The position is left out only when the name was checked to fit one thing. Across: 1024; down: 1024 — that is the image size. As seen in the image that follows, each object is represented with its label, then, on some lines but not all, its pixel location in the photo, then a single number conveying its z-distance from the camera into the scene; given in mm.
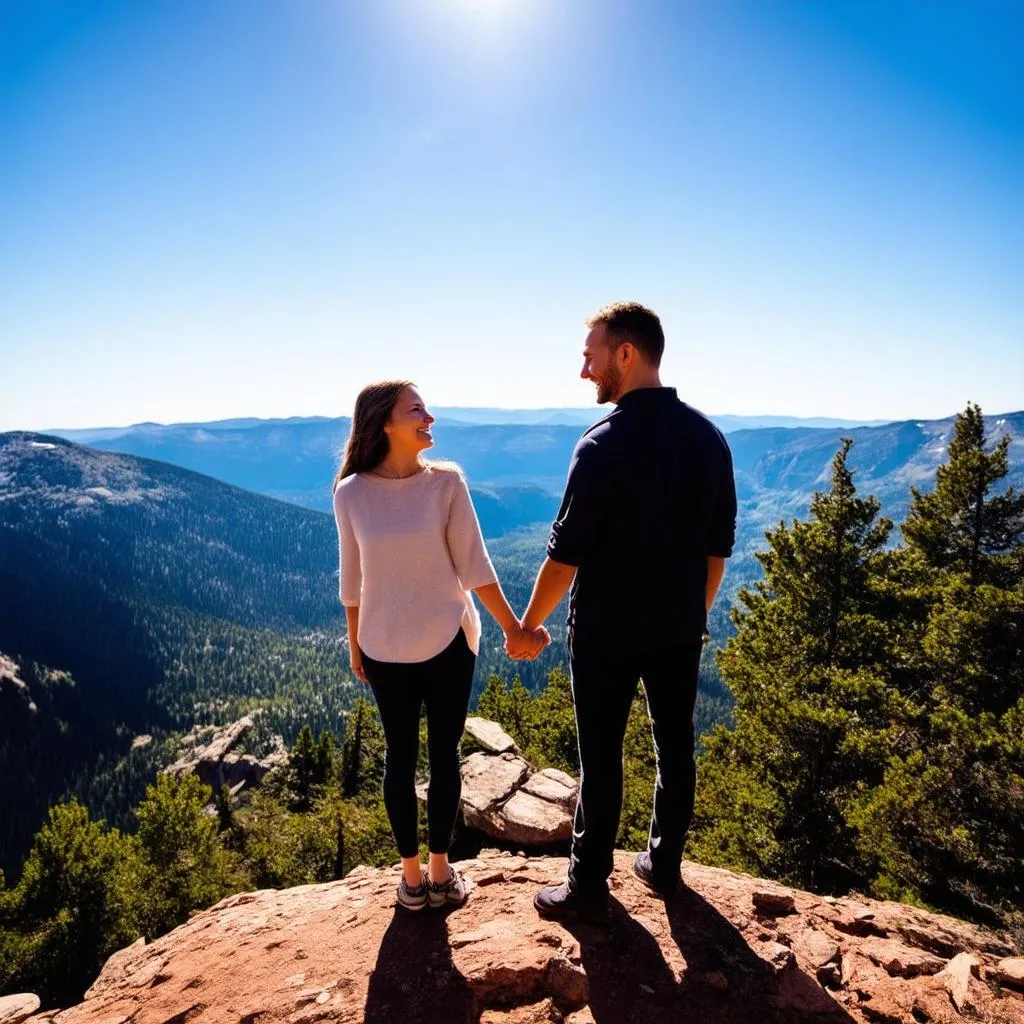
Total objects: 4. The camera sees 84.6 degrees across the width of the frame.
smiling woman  3525
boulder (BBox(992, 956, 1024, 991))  3293
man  3174
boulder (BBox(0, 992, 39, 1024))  4284
